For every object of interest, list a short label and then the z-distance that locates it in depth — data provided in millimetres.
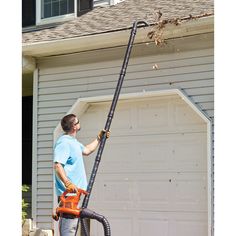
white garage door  7773
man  5449
